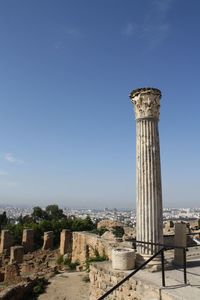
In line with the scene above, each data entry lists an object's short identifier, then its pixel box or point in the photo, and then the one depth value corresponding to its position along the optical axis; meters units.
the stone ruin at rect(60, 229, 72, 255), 20.49
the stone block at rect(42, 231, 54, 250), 23.48
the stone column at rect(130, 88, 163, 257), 7.66
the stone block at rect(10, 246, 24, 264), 19.95
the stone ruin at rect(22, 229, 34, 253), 23.98
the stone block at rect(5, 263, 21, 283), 15.01
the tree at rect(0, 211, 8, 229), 44.06
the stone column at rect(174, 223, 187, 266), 7.90
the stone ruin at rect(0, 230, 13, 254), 23.71
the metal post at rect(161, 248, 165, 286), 5.88
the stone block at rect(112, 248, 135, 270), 7.14
